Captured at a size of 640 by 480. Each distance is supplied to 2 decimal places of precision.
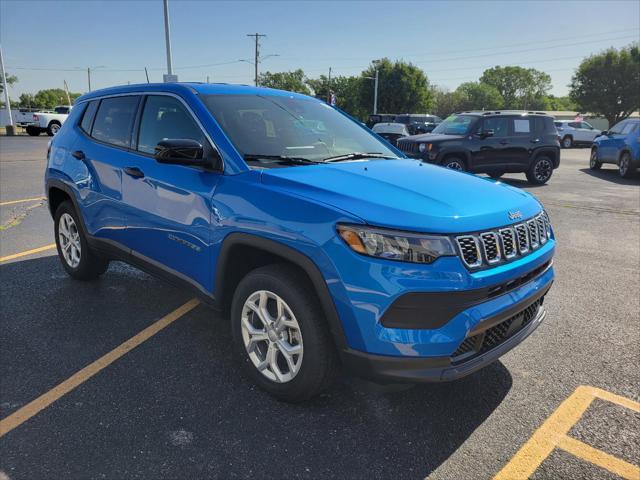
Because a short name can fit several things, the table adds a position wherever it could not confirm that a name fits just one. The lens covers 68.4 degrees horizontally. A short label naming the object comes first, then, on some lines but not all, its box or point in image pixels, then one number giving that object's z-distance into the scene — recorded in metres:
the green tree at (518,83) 128.50
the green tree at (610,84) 49.56
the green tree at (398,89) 61.50
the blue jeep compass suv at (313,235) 2.22
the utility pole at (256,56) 63.22
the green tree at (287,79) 106.00
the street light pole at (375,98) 60.12
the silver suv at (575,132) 31.06
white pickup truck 27.83
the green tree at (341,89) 80.23
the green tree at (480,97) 112.38
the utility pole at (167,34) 22.05
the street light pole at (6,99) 30.04
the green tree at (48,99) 110.06
